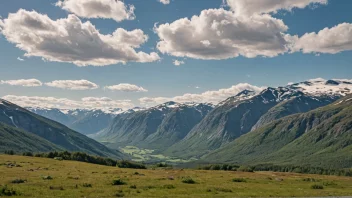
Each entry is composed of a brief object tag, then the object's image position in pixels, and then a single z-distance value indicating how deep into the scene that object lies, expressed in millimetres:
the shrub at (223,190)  50600
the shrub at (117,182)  53281
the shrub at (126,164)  136075
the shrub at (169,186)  52262
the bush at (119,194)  42384
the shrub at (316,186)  62056
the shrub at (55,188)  46031
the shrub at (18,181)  51281
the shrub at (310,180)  78438
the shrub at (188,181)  60631
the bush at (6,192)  39406
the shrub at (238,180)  68681
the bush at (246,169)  116588
